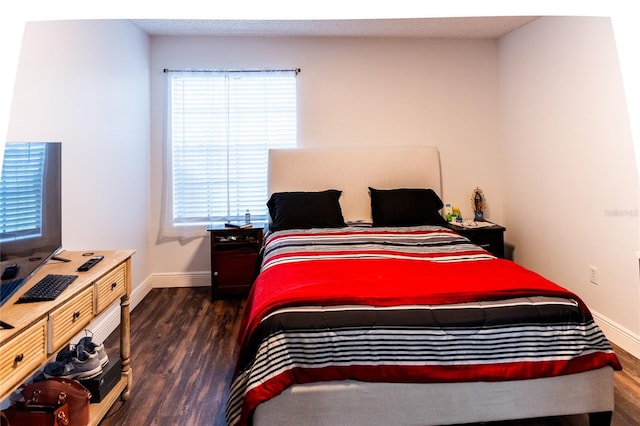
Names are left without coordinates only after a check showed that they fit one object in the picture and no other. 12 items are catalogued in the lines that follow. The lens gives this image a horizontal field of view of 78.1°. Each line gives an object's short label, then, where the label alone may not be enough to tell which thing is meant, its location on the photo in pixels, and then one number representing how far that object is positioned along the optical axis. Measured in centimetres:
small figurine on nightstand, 395
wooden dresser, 112
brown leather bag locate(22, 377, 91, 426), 153
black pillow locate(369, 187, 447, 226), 347
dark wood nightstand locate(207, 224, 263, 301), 354
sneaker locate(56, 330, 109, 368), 183
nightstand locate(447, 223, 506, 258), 355
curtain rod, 378
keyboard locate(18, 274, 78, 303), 133
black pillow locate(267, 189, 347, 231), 335
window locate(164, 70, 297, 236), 383
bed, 158
